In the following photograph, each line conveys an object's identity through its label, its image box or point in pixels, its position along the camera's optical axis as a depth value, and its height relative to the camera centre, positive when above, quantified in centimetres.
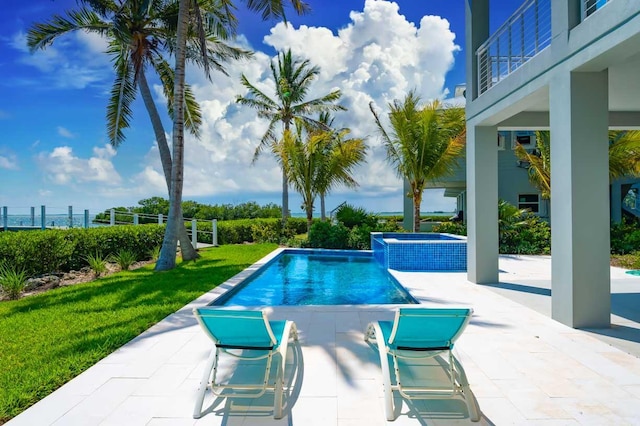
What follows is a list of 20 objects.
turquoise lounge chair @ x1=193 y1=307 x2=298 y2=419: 298 -112
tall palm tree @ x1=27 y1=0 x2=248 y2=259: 1215 +642
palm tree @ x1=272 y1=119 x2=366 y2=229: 1598 +268
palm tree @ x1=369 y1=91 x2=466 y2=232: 1423 +323
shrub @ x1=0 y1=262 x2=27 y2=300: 739 -132
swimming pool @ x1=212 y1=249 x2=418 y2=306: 766 -173
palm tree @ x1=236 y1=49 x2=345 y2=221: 2186 +760
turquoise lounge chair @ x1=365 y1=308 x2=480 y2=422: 299 -114
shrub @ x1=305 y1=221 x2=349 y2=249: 1583 -77
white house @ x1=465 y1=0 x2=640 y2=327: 466 +167
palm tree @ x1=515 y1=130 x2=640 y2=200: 1348 +245
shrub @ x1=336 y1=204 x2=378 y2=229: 1769 +9
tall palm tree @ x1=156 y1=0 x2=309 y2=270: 1010 +207
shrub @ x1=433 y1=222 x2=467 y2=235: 1519 -44
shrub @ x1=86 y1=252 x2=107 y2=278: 963 -124
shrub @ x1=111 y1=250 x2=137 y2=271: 1080 -122
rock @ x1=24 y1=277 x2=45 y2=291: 818 -149
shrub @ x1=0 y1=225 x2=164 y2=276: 850 -71
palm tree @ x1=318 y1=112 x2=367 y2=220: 1627 +271
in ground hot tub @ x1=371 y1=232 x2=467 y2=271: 1045 -109
